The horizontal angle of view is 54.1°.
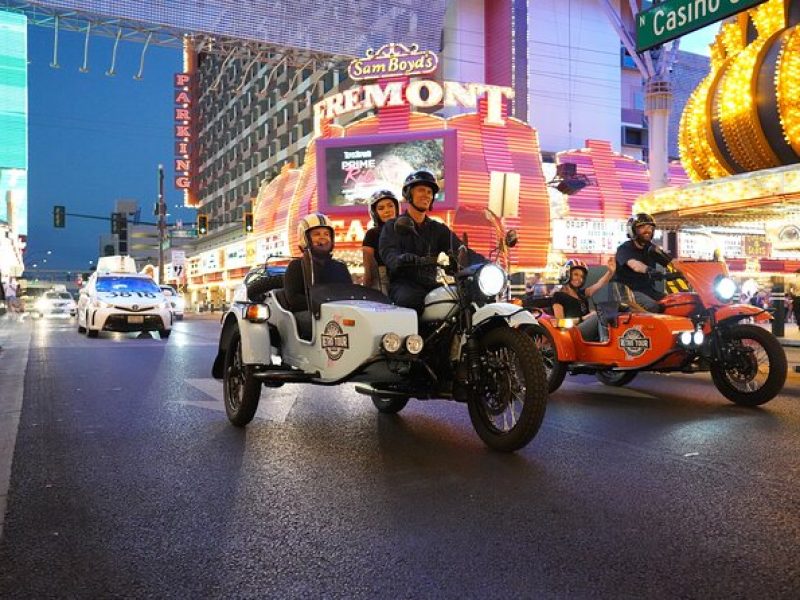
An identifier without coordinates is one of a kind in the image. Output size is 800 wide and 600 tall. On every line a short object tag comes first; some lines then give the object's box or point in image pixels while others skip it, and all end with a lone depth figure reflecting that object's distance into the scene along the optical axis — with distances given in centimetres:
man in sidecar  599
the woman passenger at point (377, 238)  618
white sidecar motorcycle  489
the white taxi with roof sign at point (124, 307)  1819
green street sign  885
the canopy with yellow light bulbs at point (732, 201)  1322
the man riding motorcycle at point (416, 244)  555
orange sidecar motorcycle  704
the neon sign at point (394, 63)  3931
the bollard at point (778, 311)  1662
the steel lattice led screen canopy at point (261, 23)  3309
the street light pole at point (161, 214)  5284
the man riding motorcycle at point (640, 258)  797
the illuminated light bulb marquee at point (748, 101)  1419
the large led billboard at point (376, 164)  3778
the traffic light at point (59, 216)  4283
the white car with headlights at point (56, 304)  3912
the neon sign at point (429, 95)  3919
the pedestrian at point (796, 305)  1277
